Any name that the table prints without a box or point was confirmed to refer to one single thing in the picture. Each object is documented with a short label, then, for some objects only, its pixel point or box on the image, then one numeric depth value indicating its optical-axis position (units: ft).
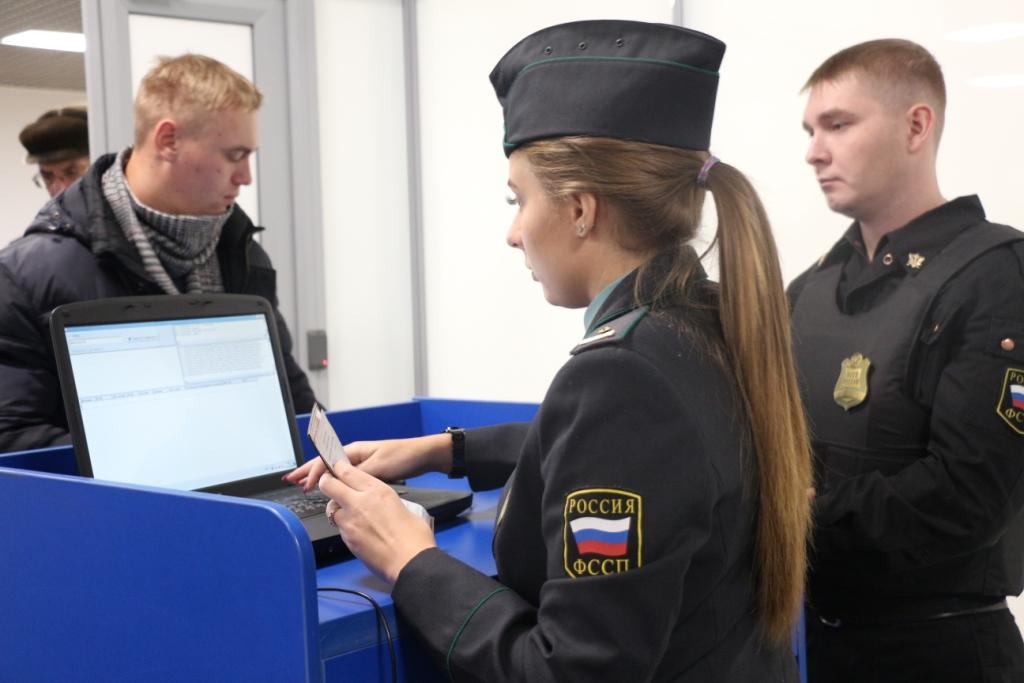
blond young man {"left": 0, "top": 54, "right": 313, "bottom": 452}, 5.13
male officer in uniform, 4.94
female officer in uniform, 2.80
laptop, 3.99
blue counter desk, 2.83
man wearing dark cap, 9.79
